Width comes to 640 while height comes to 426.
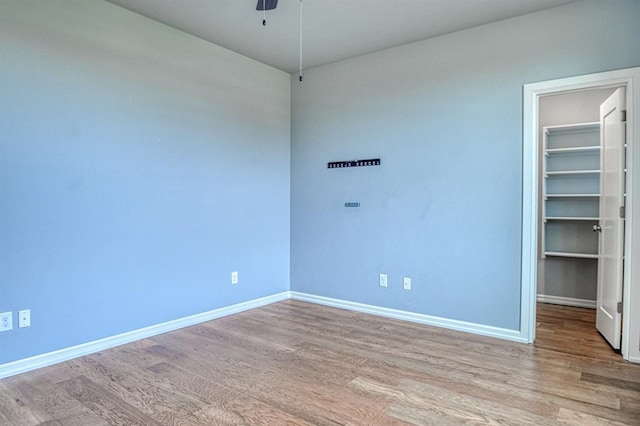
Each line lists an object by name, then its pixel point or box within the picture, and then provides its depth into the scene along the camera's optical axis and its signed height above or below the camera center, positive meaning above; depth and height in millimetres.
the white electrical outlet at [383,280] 3910 -790
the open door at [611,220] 2867 -130
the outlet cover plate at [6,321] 2475 -769
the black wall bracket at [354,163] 3967 +442
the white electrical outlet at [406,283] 3750 -789
